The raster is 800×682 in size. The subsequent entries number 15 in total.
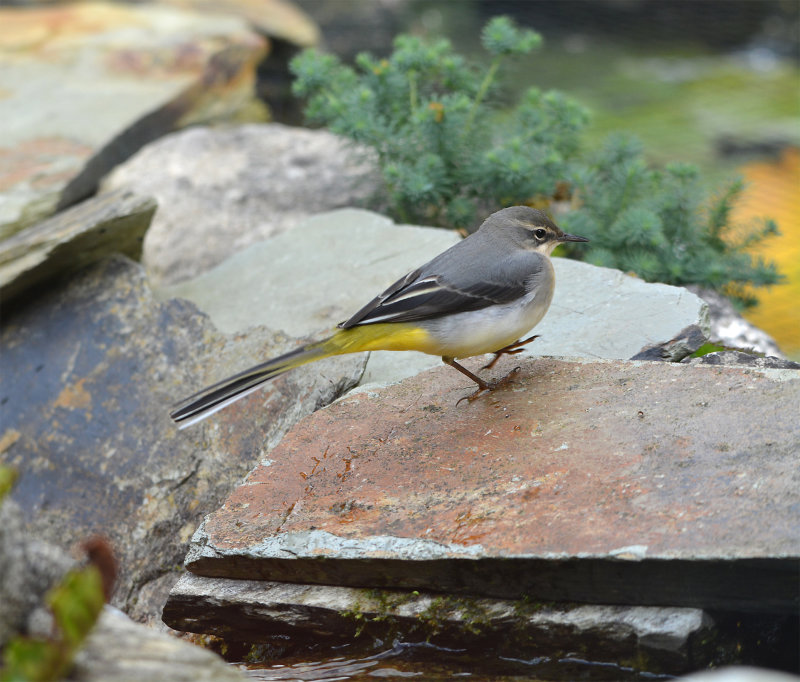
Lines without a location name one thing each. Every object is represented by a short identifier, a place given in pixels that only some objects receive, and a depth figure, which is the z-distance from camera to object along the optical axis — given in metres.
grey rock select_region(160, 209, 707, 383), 8.34
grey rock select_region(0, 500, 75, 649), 4.24
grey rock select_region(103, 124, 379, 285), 11.99
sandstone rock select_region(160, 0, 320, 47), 19.72
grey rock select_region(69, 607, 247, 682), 4.22
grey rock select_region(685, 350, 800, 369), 7.76
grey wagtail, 7.36
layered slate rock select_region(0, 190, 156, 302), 9.45
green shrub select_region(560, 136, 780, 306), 10.36
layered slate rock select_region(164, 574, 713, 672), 5.71
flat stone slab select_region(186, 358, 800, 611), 5.61
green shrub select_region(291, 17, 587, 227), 10.93
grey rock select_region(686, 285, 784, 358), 10.04
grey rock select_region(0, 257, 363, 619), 8.03
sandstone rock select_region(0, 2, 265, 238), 13.05
